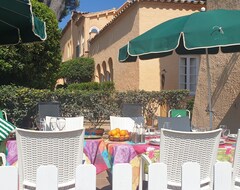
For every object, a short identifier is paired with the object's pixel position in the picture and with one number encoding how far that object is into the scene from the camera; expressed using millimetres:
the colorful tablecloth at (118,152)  4266
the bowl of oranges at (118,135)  4699
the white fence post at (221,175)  2691
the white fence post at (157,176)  2598
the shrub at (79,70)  24812
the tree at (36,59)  9992
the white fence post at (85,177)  2518
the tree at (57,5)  17281
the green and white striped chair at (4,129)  4234
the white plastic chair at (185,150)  3602
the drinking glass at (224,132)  5004
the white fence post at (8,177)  2436
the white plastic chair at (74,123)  5923
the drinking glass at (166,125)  4641
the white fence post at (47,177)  2535
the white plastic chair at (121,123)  6062
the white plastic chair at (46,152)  3471
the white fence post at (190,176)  2664
